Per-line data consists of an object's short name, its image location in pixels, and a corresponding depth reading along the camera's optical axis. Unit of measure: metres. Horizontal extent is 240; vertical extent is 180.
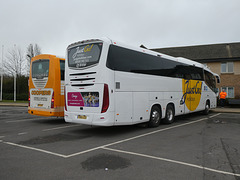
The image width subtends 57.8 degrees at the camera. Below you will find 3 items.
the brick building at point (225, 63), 24.66
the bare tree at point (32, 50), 43.21
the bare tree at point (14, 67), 39.81
